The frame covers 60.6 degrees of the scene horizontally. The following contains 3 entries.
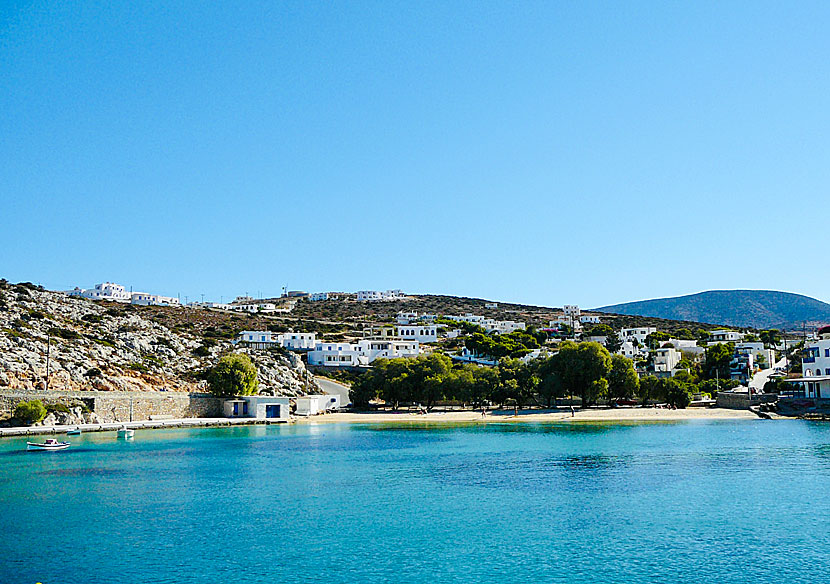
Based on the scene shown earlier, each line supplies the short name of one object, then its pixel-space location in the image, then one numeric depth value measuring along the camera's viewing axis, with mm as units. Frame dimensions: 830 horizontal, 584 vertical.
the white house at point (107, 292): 155375
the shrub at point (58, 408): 51312
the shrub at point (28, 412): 49406
